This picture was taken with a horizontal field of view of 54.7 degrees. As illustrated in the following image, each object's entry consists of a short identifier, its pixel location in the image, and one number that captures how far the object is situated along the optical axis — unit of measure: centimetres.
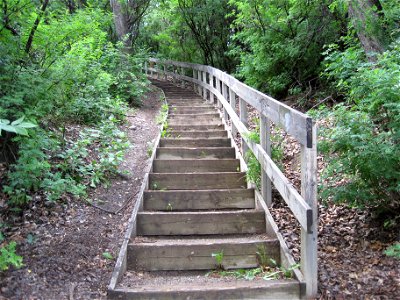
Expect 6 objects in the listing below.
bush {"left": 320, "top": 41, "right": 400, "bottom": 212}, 374
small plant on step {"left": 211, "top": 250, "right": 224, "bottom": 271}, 407
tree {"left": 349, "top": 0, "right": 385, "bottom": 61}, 606
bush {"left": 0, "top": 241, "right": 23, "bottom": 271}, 316
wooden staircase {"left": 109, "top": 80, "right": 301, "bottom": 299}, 349
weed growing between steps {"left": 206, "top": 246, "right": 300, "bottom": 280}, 371
